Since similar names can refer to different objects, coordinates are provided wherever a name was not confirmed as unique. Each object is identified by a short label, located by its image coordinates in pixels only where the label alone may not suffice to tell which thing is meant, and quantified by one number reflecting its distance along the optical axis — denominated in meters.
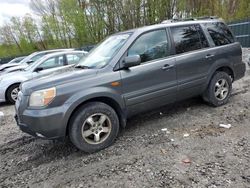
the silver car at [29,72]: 5.98
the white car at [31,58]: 8.14
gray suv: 2.70
